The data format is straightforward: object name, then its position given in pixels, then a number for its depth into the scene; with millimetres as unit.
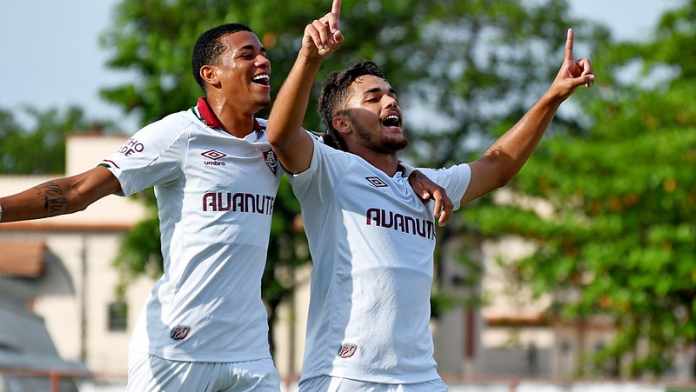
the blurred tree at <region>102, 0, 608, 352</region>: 31266
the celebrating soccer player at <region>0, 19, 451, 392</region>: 6363
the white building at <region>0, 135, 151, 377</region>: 47594
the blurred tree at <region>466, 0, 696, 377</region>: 28297
